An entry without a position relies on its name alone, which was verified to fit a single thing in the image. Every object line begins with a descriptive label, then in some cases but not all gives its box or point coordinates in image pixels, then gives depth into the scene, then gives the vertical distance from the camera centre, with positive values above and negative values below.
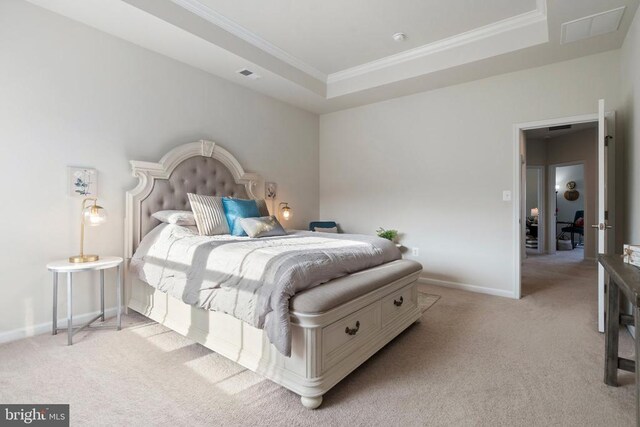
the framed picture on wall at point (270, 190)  4.42 +0.35
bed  1.69 -0.65
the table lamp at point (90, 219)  2.53 -0.03
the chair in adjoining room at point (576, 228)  7.77 -0.32
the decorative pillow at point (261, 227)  3.10 -0.12
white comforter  1.75 -0.34
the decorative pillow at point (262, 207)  3.78 +0.10
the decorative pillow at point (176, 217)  2.96 -0.02
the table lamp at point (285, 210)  4.50 +0.08
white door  2.57 +0.06
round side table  2.32 -0.46
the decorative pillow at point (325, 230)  4.72 -0.22
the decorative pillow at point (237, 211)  3.22 +0.04
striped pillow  3.01 +0.00
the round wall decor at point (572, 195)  8.78 +0.56
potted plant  4.30 -0.25
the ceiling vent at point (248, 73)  3.62 +1.65
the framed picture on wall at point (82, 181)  2.69 +0.29
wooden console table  1.80 -0.66
